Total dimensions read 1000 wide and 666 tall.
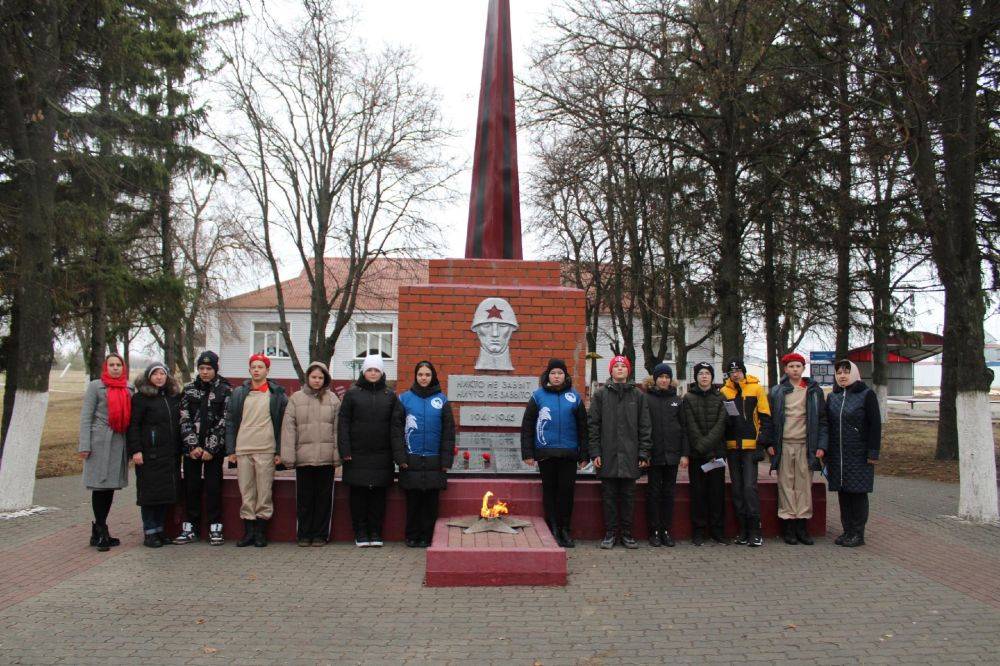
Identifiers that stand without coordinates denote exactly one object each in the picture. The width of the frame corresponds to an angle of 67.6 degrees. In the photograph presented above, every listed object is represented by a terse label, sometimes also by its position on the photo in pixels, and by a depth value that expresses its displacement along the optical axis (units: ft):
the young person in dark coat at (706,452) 20.36
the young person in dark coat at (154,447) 19.60
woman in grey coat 19.45
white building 106.73
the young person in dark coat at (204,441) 20.06
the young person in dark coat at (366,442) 19.54
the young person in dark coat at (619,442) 19.71
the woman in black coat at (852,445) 20.42
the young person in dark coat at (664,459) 20.18
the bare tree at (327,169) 65.00
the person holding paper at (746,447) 20.56
